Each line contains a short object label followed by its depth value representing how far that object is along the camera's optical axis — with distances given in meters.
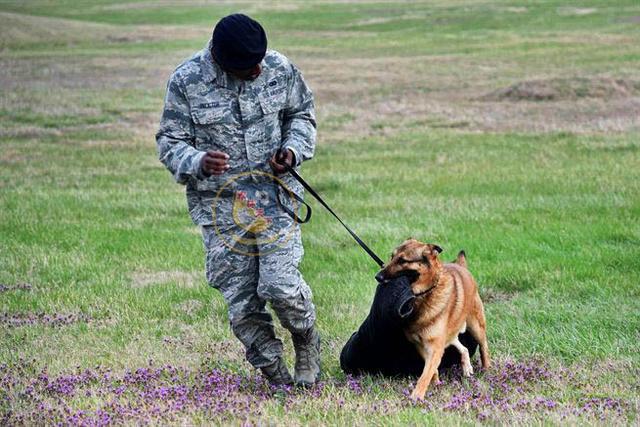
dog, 12.98
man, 12.87
